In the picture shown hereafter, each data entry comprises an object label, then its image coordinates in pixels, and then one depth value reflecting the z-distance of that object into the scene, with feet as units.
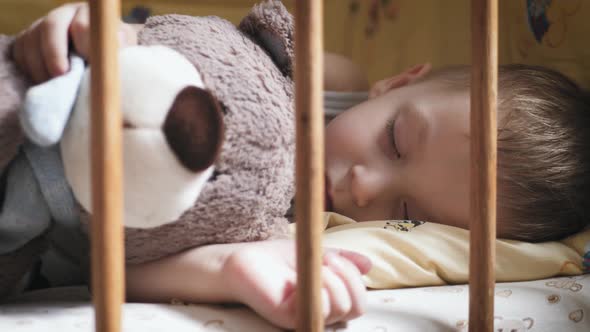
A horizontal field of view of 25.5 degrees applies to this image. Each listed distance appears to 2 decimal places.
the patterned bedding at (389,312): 2.26
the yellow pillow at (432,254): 2.67
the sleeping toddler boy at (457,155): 2.93
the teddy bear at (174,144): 2.13
